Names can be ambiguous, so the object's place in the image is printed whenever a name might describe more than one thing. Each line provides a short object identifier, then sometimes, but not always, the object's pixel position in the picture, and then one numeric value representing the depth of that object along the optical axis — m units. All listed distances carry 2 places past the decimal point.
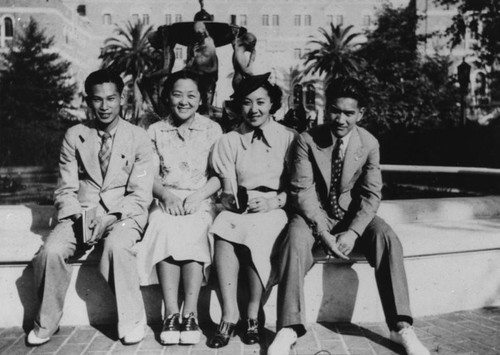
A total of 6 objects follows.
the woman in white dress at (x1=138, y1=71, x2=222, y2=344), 3.51
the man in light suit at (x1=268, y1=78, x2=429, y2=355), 3.33
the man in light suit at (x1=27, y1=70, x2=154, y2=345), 3.44
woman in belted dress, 3.50
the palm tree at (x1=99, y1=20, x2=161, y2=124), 43.87
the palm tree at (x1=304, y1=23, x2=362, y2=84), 41.91
